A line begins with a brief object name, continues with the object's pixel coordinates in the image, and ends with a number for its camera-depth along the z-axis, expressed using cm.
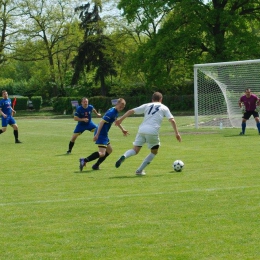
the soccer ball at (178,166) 1279
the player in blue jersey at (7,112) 2306
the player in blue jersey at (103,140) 1358
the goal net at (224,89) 2911
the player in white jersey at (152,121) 1228
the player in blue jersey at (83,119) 1770
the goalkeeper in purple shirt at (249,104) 2408
